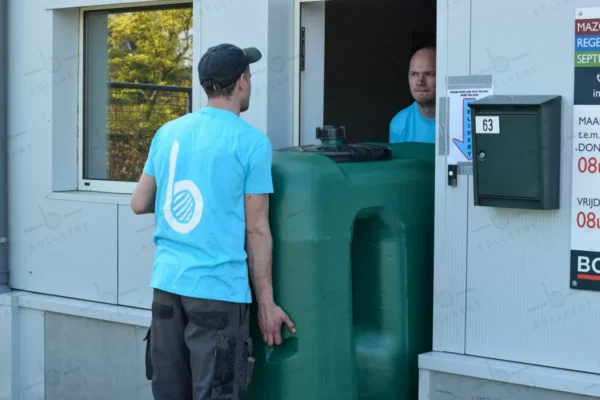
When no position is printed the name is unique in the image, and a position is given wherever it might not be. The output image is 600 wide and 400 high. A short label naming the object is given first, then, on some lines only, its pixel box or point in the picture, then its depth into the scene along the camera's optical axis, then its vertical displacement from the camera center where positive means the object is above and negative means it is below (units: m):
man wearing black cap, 3.77 -0.29
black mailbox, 3.93 +0.08
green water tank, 3.90 -0.41
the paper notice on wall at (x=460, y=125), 4.29 +0.19
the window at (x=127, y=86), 5.77 +0.48
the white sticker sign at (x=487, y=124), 4.04 +0.18
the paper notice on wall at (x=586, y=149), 3.91 +0.09
